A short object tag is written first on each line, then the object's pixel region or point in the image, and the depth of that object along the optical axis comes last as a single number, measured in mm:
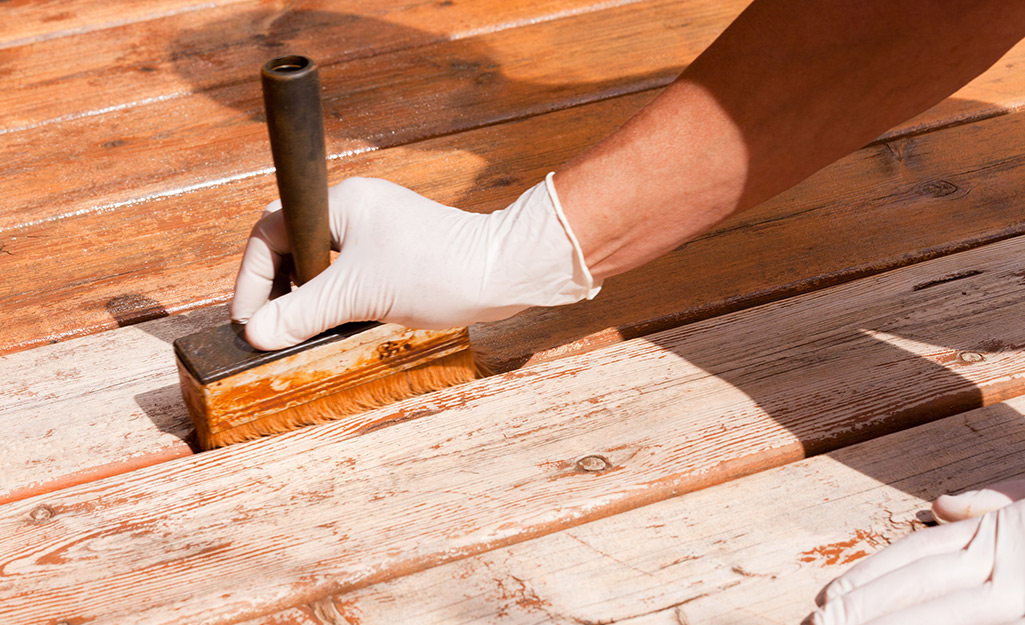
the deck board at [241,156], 1551
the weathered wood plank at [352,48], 1771
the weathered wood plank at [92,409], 1428
